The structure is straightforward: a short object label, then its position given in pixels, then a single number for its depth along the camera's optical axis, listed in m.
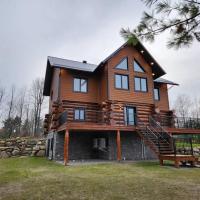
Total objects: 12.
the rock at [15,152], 17.53
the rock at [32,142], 18.92
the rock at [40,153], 17.70
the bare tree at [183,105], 40.41
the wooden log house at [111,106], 13.47
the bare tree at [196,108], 40.91
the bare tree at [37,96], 29.61
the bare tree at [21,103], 31.17
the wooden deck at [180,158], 9.57
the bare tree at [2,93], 29.08
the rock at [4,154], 16.88
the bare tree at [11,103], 29.99
